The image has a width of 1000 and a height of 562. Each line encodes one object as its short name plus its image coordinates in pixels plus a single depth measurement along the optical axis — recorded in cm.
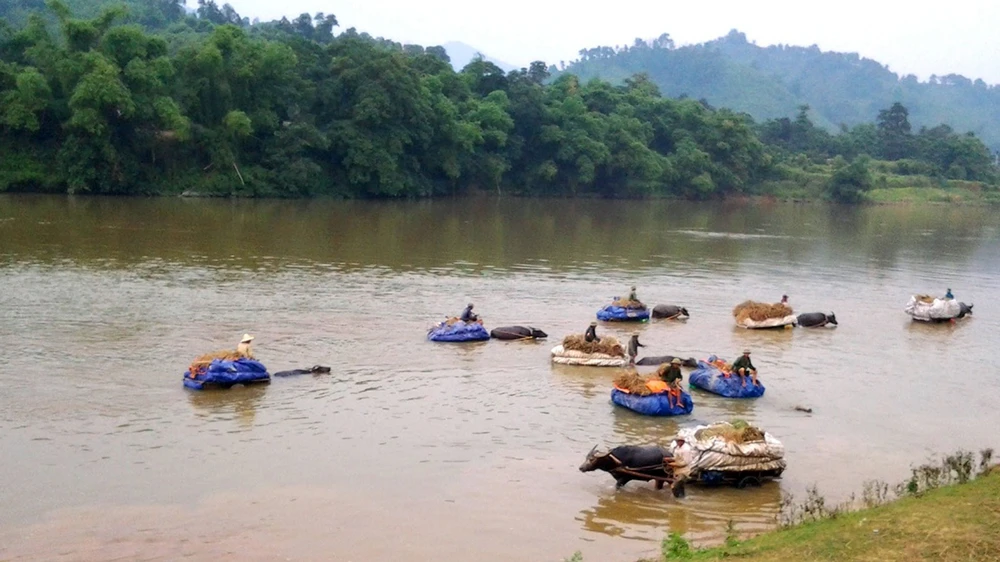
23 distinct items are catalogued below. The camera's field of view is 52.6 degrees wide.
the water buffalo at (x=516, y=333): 2638
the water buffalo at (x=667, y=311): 3006
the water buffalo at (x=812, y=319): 2991
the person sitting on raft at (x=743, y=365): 2131
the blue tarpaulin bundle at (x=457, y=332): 2569
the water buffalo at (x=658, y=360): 2380
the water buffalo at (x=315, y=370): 2153
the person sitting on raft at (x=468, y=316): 2622
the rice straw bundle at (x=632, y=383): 1972
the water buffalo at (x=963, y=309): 3272
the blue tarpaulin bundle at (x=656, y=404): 1950
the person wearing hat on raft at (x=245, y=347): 2078
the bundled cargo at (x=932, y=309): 3156
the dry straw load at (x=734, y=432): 1581
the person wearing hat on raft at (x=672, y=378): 1967
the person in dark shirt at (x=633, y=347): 2367
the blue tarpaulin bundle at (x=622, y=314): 2942
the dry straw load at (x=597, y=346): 2391
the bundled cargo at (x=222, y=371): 2005
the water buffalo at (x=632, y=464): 1539
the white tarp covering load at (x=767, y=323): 2914
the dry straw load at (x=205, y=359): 2016
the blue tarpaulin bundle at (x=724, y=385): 2127
